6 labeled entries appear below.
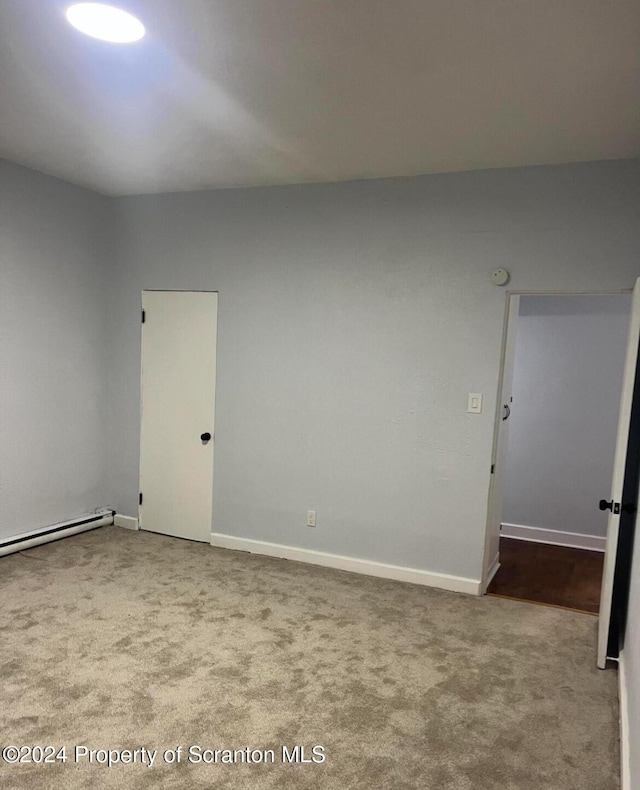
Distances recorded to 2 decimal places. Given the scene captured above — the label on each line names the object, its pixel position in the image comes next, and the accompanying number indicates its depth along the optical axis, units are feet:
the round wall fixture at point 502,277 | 10.85
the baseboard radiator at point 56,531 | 12.62
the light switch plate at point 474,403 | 11.32
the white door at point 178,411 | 13.87
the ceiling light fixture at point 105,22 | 6.07
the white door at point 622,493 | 8.71
